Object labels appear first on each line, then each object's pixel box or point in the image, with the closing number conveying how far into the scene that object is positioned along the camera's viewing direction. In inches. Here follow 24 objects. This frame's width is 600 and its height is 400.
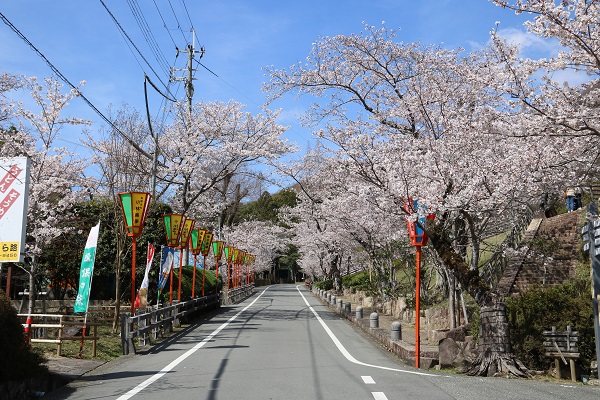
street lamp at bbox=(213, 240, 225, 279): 1291.8
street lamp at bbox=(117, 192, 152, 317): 557.3
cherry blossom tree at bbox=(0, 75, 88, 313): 635.5
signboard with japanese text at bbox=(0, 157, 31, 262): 334.0
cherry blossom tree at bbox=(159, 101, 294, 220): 958.4
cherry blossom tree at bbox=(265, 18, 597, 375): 377.1
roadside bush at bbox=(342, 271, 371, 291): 1364.4
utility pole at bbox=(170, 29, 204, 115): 1085.3
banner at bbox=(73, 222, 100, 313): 466.6
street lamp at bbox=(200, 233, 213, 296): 995.9
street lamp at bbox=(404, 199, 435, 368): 433.4
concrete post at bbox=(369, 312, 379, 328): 639.8
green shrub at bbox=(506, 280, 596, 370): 427.2
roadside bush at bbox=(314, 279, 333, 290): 1797.4
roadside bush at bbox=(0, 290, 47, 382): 271.7
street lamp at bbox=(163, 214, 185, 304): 751.1
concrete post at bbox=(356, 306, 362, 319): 780.2
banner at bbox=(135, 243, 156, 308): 583.5
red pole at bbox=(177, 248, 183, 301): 793.6
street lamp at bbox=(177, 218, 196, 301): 832.4
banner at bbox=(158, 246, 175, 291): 683.4
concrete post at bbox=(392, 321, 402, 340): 515.1
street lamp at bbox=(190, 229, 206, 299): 949.8
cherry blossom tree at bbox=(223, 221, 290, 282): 2257.9
